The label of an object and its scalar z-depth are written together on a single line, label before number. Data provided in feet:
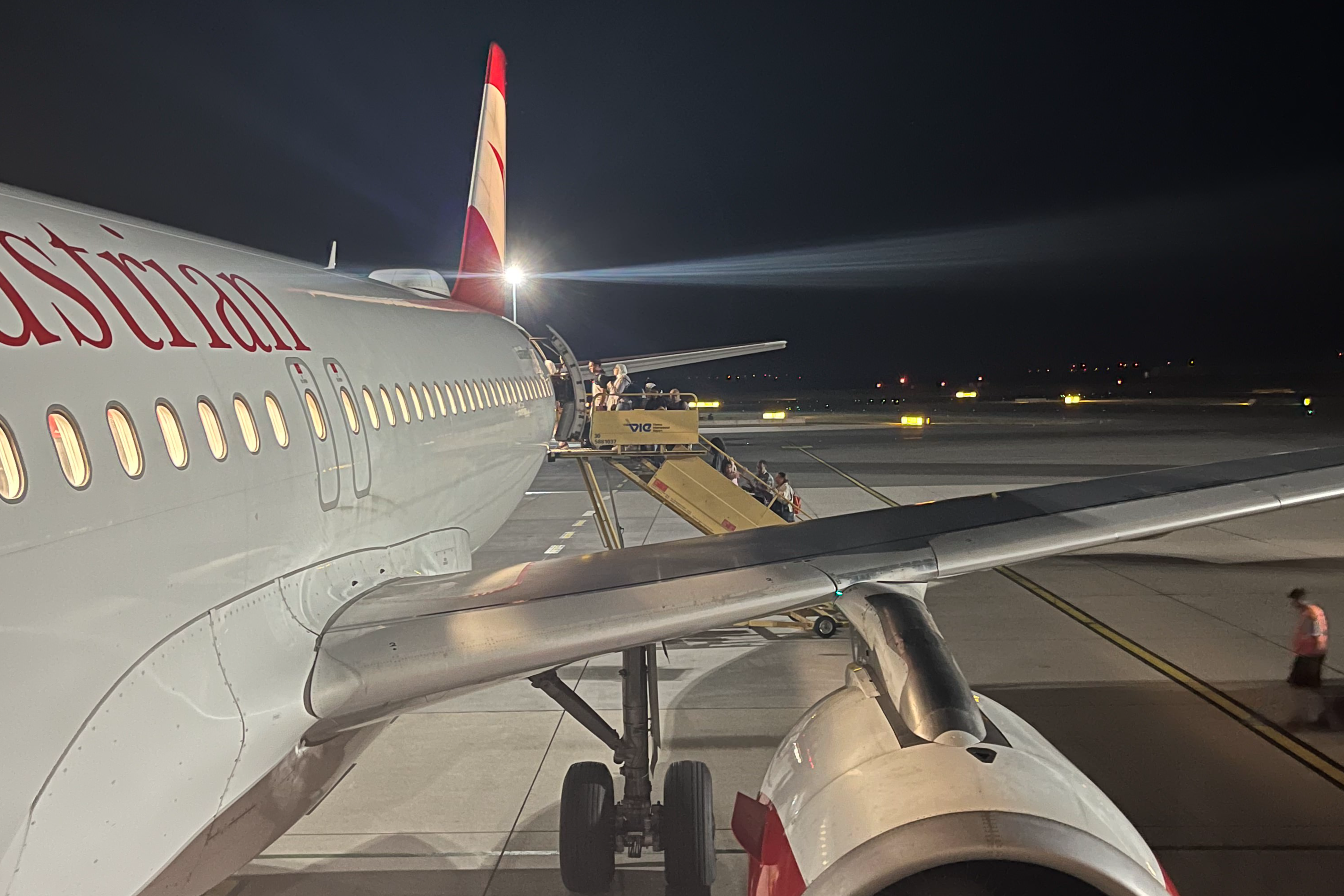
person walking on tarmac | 32.17
